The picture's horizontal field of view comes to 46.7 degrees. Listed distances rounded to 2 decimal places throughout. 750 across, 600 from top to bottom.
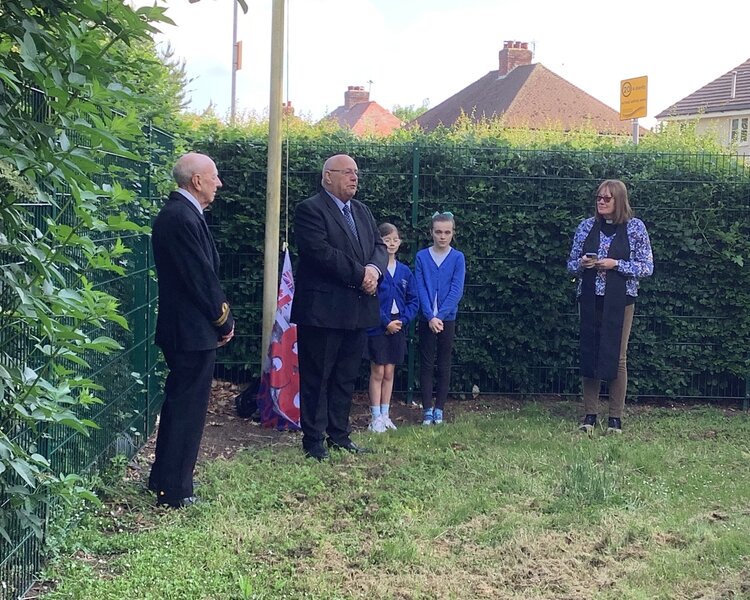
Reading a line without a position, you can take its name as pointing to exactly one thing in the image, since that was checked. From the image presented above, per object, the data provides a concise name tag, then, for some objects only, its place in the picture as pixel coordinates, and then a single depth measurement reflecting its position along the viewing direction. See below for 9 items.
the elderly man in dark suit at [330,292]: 6.38
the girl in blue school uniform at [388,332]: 7.62
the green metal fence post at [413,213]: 8.55
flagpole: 7.82
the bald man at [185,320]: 5.23
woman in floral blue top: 7.44
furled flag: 7.50
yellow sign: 14.48
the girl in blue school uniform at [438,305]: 7.79
